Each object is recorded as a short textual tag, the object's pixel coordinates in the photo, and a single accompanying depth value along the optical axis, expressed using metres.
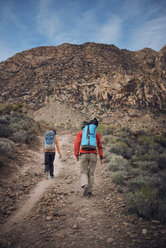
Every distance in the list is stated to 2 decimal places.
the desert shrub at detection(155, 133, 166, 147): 14.37
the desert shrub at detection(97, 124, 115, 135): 15.50
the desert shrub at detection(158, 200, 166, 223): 2.65
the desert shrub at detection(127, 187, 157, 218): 2.84
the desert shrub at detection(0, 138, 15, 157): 5.91
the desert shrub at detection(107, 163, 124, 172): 6.10
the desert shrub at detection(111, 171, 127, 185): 4.92
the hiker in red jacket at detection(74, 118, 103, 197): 3.81
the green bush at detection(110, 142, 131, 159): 9.04
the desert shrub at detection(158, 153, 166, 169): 8.05
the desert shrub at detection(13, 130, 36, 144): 8.63
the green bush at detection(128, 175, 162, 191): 4.44
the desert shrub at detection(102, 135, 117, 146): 11.62
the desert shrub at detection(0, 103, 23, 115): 18.27
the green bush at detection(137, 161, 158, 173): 6.92
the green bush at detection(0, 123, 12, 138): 8.45
